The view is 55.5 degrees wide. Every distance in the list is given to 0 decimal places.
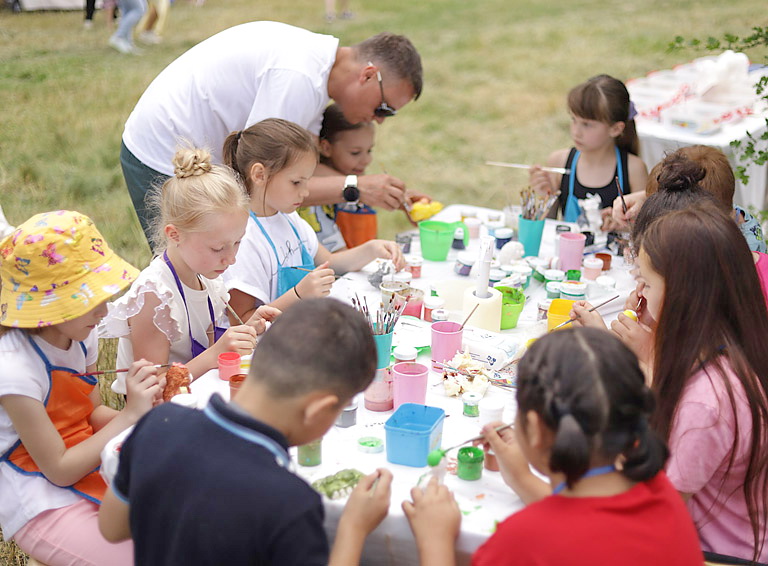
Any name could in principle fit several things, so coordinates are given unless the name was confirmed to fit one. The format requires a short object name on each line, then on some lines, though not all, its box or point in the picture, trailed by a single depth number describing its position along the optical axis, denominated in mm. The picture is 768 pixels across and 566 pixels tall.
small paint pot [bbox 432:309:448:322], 2486
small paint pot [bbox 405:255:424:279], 2979
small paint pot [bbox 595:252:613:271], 3086
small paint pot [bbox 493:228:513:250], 3295
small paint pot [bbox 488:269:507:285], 2854
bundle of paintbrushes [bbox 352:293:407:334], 2168
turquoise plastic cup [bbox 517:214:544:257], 3225
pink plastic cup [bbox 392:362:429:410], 1957
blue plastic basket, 1727
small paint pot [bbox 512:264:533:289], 2857
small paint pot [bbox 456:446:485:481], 1707
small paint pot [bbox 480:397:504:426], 1877
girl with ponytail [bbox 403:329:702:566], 1303
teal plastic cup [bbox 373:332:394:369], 2085
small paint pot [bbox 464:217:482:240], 3428
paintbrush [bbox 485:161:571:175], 3790
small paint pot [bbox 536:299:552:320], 2609
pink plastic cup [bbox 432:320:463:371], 2230
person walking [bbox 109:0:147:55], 8938
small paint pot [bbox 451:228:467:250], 3279
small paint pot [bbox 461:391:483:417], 1947
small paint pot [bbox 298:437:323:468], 1729
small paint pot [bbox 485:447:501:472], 1744
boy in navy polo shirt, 1310
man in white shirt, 3135
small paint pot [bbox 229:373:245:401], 2000
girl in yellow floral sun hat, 1872
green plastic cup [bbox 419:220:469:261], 3145
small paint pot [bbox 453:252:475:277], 2971
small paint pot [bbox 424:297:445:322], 2550
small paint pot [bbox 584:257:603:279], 2969
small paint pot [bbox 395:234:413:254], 3302
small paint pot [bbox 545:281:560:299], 2766
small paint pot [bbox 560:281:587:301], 2705
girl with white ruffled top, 2277
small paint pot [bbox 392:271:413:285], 2842
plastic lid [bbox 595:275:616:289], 2871
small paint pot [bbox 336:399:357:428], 1889
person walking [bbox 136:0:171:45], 10055
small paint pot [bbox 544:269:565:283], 2883
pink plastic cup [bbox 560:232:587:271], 3029
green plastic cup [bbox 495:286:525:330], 2541
